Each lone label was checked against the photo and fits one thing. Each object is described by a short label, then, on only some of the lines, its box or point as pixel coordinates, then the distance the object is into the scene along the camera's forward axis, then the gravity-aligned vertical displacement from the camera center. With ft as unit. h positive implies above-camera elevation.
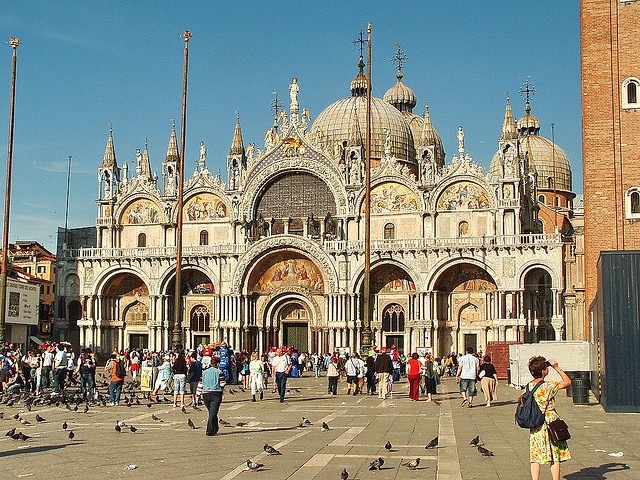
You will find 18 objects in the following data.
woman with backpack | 41.45 -3.78
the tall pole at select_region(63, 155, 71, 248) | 220.08 +24.73
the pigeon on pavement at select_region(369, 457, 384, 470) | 48.98 -6.16
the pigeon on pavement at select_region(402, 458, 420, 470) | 49.60 -6.25
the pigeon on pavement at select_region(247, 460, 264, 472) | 48.60 -6.23
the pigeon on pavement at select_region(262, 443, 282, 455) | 53.72 -5.99
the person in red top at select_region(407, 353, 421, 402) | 100.63 -3.50
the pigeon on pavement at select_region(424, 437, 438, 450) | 56.95 -5.97
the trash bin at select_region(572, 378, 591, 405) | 91.56 -4.50
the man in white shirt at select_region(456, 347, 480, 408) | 92.58 -2.82
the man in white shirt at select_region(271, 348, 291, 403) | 95.71 -2.70
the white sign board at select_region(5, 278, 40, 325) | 174.40 +7.30
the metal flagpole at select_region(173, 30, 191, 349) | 119.85 +18.87
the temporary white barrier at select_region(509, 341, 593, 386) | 105.50 -1.03
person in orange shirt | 89.97 -3.63
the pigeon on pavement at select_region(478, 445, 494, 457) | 53.57 -6.01
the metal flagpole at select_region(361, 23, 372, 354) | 119.44 +12.85
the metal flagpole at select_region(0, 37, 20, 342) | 124.06 +19.96
